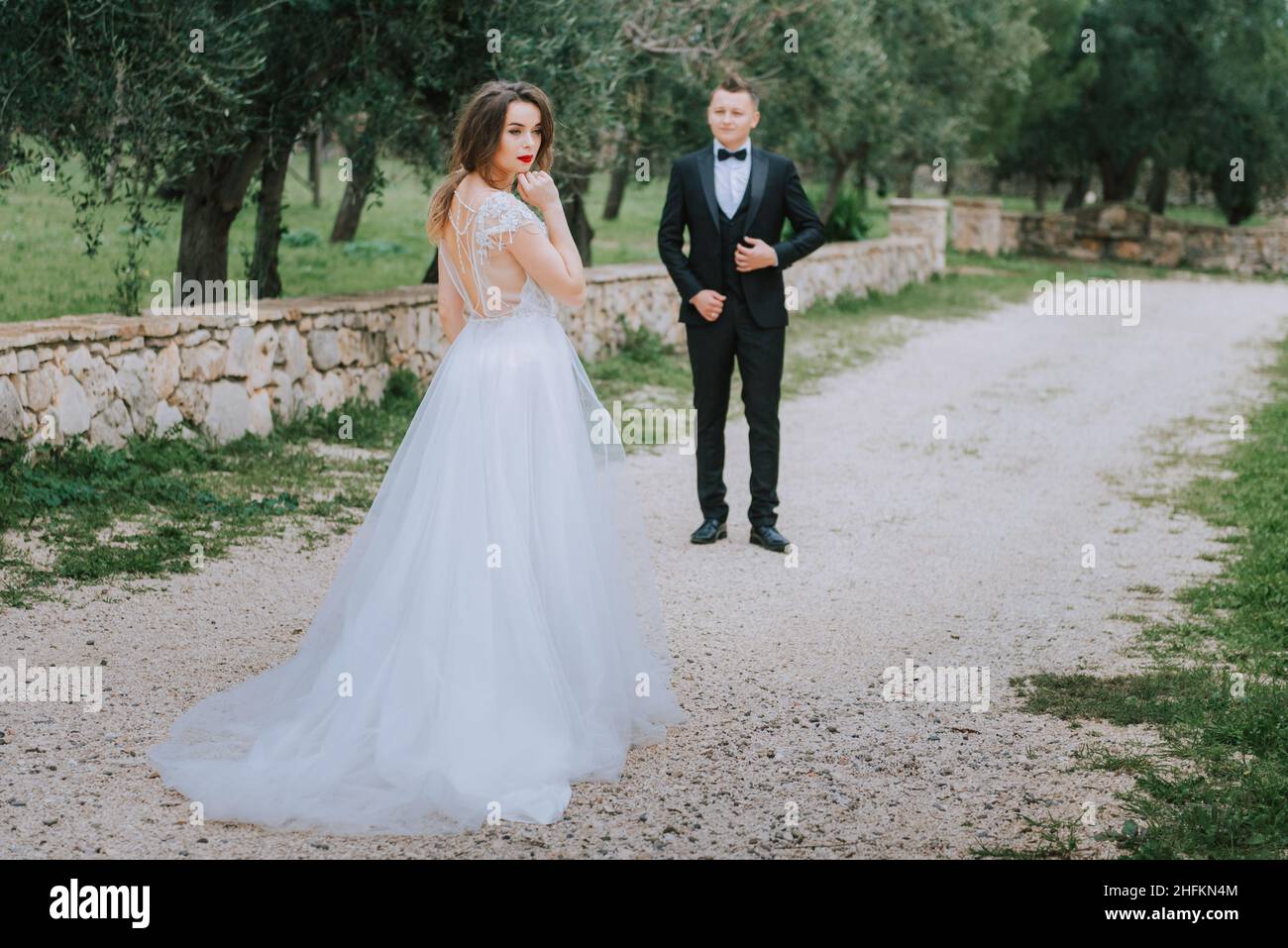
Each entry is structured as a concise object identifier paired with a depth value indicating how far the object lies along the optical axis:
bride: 4.34
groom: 7.46
